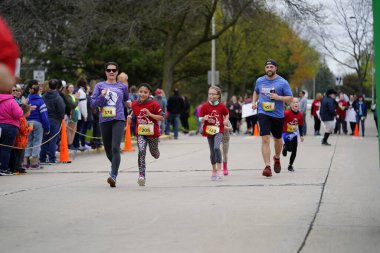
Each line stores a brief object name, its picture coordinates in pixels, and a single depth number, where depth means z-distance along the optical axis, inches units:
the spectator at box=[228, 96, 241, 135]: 1427.2
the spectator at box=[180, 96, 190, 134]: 1417.3
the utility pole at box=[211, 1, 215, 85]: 1947.0
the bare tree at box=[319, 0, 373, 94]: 1884.8
